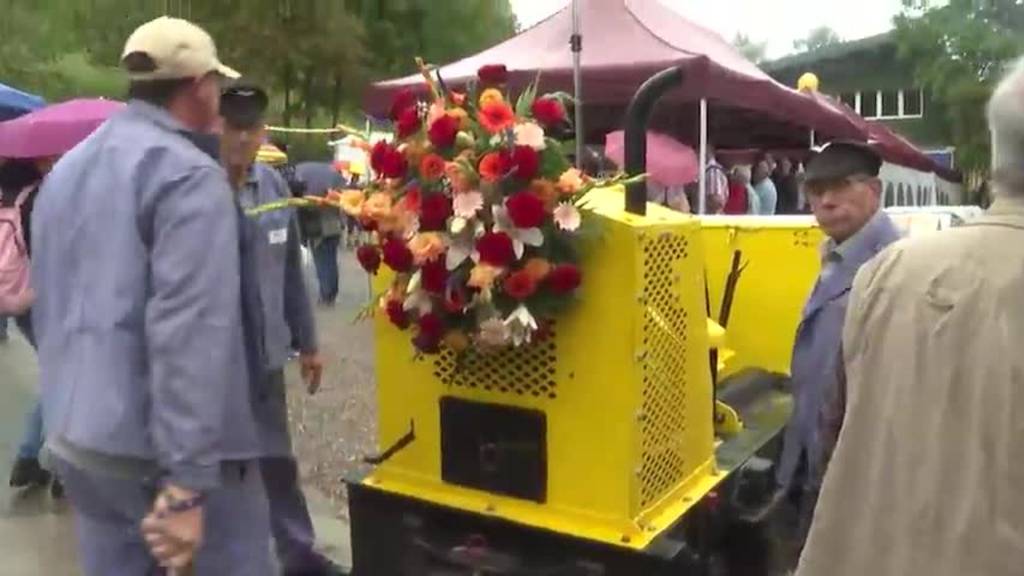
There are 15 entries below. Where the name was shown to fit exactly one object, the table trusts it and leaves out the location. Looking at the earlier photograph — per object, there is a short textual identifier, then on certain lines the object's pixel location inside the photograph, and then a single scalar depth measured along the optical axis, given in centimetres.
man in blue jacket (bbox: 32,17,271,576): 269
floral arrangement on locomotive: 314
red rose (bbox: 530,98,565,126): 332
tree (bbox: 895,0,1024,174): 4210
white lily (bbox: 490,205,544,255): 314
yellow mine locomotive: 322
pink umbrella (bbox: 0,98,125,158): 605
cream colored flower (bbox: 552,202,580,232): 311
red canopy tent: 876
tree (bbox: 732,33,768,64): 6716
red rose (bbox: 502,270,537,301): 311
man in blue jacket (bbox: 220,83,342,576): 405
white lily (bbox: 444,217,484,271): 318
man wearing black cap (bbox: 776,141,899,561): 363
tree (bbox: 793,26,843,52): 7974
